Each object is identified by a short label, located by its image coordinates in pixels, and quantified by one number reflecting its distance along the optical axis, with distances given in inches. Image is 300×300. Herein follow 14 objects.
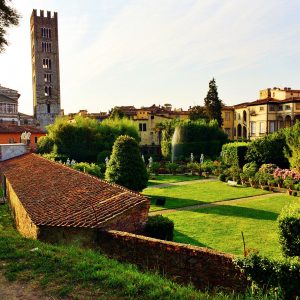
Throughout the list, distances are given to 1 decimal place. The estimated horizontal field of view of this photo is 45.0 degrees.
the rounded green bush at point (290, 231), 406.6
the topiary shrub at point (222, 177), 1284.8
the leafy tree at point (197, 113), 2715.8
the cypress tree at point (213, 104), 2477.9
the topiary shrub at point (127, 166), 885.8
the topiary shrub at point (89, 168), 1227.6
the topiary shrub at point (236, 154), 1525.6
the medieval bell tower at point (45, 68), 3405.5
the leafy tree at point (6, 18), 488.4
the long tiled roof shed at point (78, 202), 372.5
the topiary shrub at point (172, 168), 1534.2
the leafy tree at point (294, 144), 1227.9
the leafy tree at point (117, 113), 2411.2
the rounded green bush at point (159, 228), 454.6
